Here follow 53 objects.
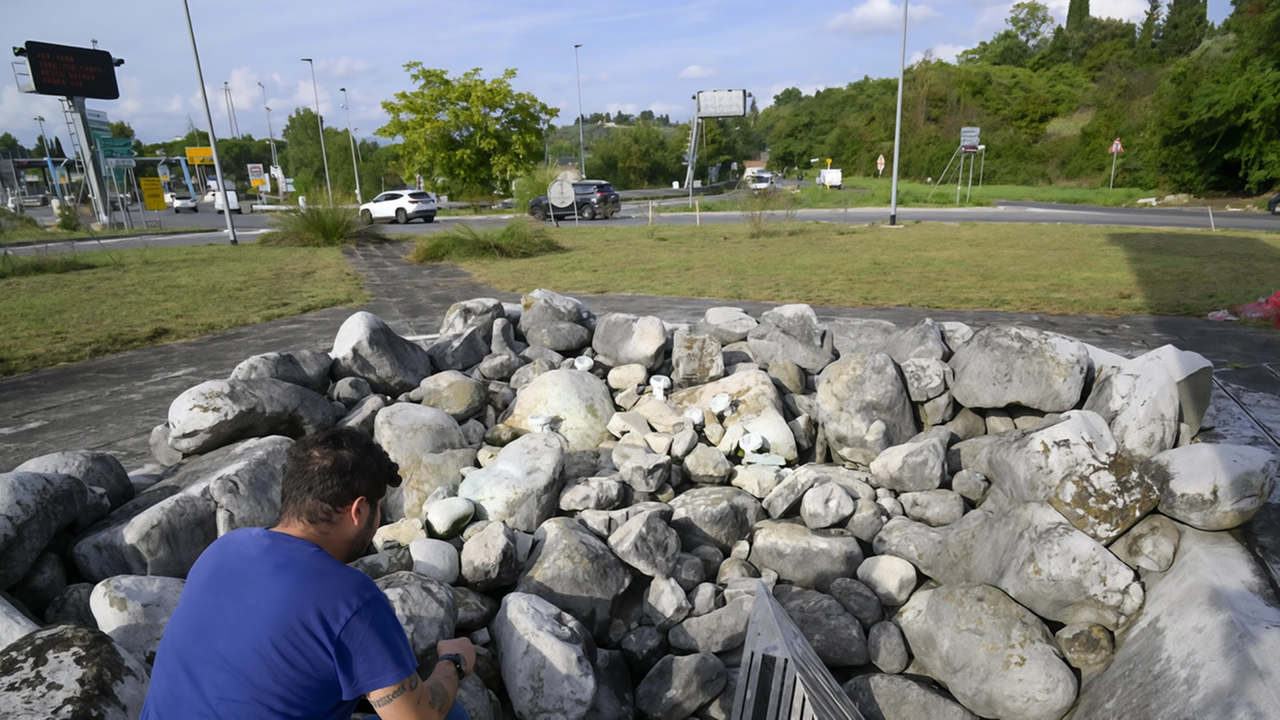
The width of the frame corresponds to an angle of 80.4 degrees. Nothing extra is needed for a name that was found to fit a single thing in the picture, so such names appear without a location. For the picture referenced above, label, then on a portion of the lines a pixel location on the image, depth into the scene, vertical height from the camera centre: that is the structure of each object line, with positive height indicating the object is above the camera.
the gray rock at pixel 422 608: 2.97 -1.65
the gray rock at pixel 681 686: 3.10 -2.08
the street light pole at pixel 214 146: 19.19 +1.30
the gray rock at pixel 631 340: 5.70 -1.25
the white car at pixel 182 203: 45.75 -0.27
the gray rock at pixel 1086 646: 3.11 -2.01
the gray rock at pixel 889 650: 3.41 -2.15
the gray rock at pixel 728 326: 6.14 -1.26
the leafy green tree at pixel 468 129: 36.69 +2.58
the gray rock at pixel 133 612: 2.86 -1.53
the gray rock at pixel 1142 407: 3.83 -1.34
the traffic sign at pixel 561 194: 22.44 -0.48
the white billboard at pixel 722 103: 38.41 +3.20
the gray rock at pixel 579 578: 3.47 -1.81
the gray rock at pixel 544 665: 2.94 -1.88
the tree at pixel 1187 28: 56.47 +8.20
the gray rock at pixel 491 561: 3.54 -1.73
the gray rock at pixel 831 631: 3.40 -2.07
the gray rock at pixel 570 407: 4.99 -1.50
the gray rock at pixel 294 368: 4.89 -1.13
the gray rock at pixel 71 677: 2.29 -1.43
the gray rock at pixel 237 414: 4.31 -1.25
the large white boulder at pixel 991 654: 3.00 -2.03
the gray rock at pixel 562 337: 6.13 -1.26
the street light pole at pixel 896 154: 20.78 +0.09
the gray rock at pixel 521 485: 4.03 -1.61
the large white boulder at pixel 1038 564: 3.19 -1.81
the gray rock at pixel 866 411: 4.71 -1.55
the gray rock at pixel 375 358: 5.41 -1.19
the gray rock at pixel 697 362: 5.43 -1.35
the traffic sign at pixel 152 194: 31.47 +0.27
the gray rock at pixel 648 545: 3.67 -1.77
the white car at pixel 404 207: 28.88 -0.77
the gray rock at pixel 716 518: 4.11 -1.87
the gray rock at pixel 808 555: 3.83 -1.95
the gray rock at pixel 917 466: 4.29 -1.71
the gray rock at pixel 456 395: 5.12 -1.41
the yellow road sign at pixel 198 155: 55.50 +3.09
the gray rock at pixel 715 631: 3.44 -2.06
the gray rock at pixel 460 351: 5.98 -1.31
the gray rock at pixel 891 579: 3.71 -2.02
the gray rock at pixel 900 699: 3.12 -2.20
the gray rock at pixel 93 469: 3.84 -1.33
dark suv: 28.14 -0.99
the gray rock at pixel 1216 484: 3.14 -1.42
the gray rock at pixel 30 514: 3.17 -1.32
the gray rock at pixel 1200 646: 2.38 -1.70
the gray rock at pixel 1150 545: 3.28 -1.72
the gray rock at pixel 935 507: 4.11 -1.87
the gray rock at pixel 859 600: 3.59 -2.05
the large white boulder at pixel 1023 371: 4.44 -1.28
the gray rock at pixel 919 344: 5.12 -1.27
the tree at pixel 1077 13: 66.12 +11.45
